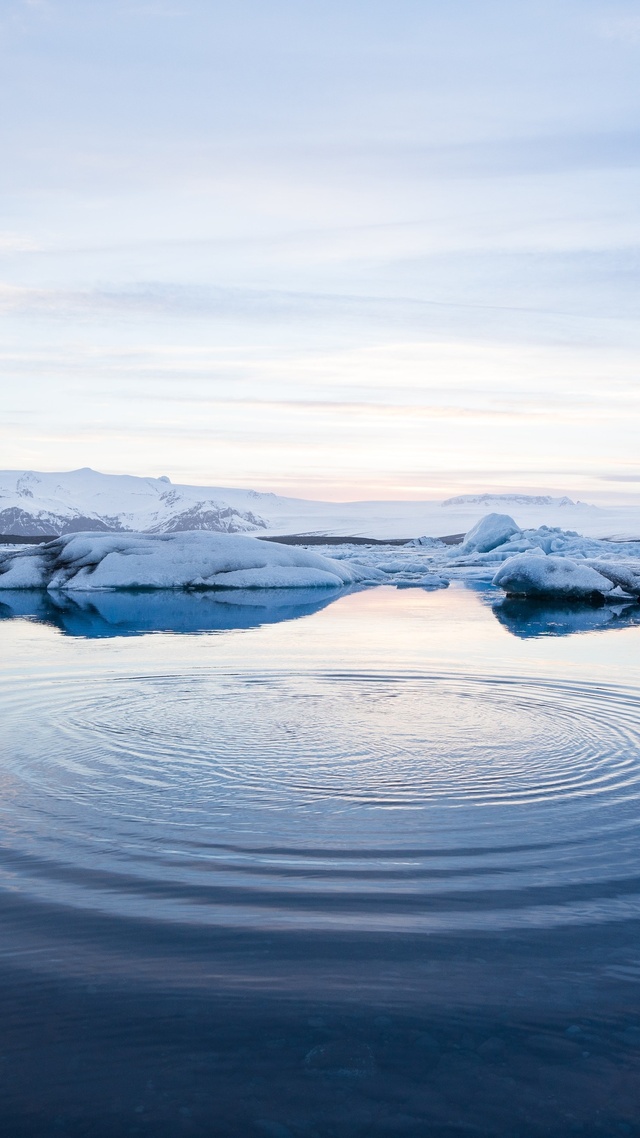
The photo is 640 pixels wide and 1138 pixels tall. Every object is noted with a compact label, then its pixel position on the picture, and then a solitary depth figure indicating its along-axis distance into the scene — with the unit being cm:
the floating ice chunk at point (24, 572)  2380
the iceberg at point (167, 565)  2292
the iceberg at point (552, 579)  2011
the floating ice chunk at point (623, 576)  2050
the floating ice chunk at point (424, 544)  5806
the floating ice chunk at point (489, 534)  3803
